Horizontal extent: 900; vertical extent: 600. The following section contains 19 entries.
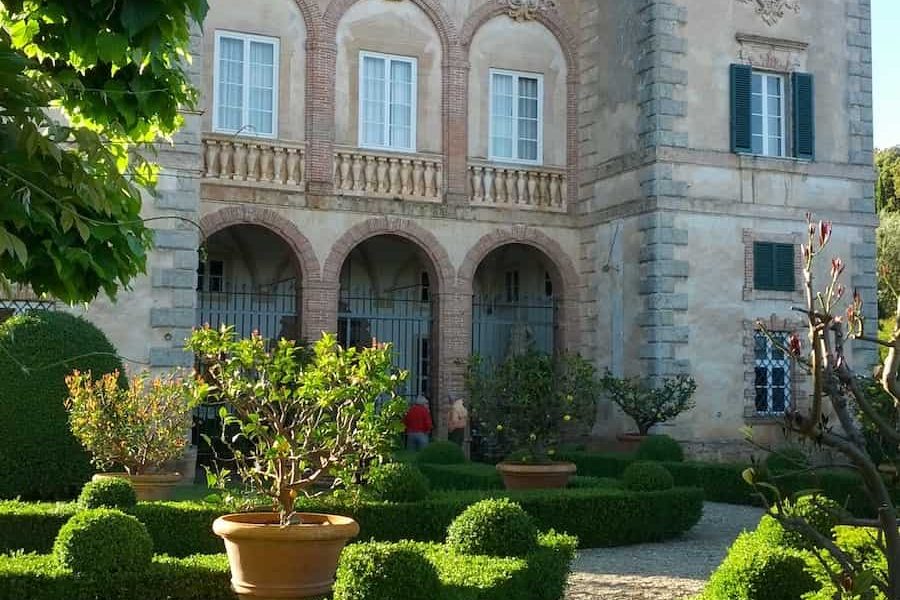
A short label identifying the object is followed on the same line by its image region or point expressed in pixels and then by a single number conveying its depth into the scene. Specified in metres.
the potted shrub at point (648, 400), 19.02
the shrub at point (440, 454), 16.73
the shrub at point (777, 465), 16.39
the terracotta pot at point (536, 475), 14.33
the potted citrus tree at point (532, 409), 14.45
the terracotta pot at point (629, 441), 19.22
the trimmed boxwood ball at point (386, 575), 7.25
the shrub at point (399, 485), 11.95
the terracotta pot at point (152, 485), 12.40
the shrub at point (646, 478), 13.55
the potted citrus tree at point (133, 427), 12.38
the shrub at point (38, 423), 13.06
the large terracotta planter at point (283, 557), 7.86
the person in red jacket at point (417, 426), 19.86
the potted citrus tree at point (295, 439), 7.91
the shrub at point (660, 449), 17.47
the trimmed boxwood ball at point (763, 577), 7.45
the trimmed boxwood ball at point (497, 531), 8.98
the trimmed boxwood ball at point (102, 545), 8.34
